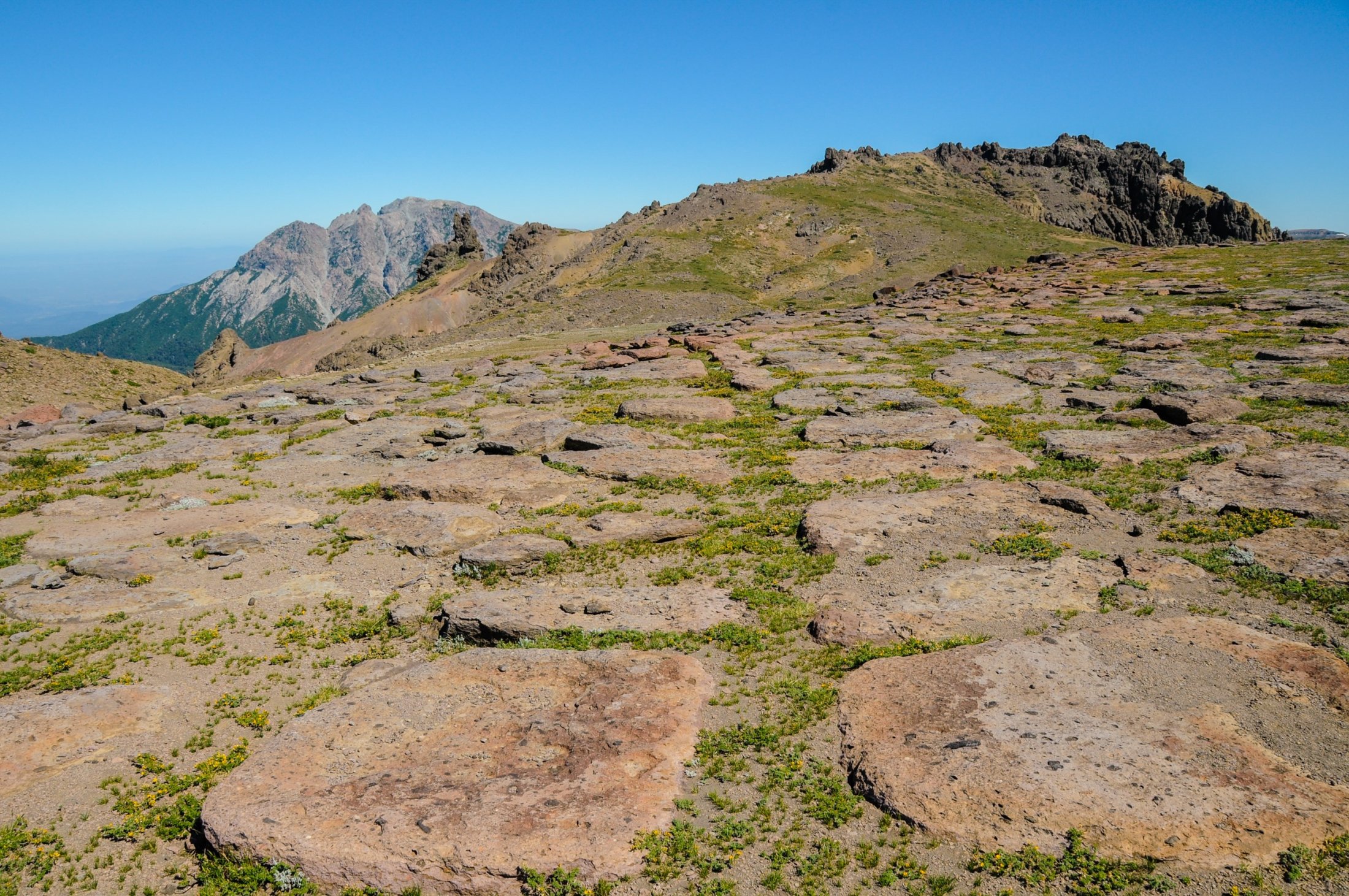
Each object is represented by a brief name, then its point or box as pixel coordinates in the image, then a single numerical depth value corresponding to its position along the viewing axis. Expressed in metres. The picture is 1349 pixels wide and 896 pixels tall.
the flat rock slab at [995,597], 15.64
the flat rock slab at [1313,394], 29.25
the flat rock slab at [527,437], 29.56
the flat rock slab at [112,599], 17.70
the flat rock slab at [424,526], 21.42
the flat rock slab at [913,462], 24.89
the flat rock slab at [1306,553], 16.02
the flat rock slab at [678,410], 34.22
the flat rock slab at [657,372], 45.72
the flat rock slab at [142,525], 21.83
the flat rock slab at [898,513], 19.86
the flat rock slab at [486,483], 24.80
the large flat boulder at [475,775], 9.88
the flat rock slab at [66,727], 12.02
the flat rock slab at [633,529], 21.03
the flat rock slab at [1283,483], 19.33
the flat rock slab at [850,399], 34.41
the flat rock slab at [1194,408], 28.42
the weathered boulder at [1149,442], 24.91
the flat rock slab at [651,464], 26.33
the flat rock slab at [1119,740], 9.67
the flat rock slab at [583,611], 16.22
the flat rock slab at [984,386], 35.31
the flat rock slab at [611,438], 29.36
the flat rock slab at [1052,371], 38.44
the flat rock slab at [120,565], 19.72
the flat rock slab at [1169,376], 35.12
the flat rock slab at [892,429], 29.05
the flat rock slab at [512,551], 19.72
